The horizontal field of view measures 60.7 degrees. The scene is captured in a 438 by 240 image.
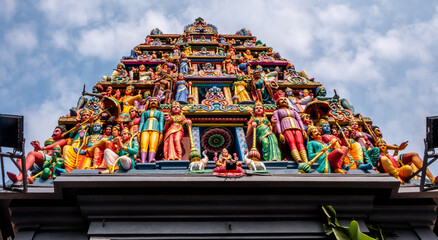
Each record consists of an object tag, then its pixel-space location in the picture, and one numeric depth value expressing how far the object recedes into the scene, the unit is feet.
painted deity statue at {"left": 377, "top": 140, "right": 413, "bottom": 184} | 26.32
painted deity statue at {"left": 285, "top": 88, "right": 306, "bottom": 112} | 37.50
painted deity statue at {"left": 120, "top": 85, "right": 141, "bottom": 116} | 36.32
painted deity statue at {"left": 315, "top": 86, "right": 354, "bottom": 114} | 38.56
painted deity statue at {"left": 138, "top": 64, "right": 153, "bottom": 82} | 44.25
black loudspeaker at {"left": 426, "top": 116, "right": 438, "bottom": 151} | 21.90
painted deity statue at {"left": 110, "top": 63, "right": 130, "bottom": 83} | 41.70
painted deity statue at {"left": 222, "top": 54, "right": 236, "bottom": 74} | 46.44
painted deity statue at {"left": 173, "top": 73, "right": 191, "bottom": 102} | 38.39
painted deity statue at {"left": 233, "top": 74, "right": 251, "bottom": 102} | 38.78
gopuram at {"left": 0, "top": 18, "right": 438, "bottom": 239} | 21.63
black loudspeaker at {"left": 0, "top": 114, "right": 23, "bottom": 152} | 21.57
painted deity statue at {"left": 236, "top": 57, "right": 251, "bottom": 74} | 45.85
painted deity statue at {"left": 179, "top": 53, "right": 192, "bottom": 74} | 46.17
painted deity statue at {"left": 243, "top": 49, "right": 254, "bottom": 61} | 51.24
